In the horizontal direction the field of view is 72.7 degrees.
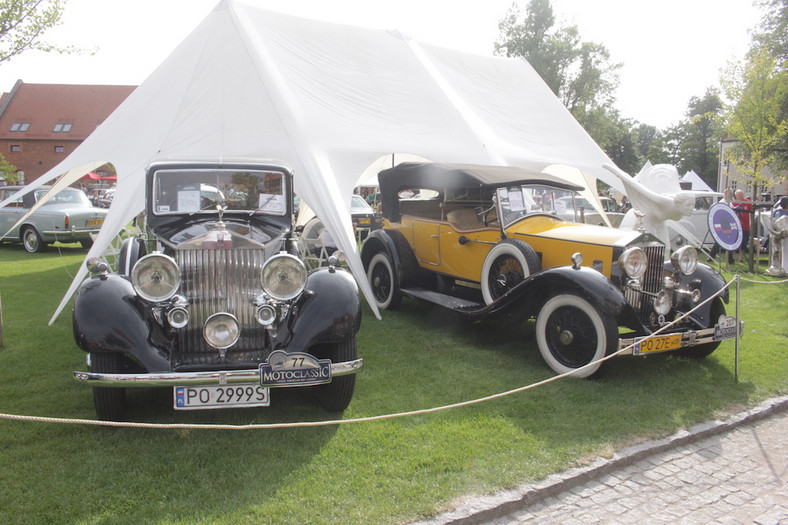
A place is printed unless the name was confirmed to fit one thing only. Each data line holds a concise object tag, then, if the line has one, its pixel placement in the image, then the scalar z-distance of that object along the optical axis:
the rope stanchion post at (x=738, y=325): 4.86
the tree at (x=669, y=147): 62.00
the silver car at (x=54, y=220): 13.08
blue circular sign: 8.14
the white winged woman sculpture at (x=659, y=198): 7.11
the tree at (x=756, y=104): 17.12
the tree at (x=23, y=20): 15.26
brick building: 43.75
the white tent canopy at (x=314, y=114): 7.52
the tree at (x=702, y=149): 53.66
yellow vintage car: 4.77
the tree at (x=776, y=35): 23.91
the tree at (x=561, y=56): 36.03
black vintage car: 3.32
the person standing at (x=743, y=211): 12.16
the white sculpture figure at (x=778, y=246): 10.78
